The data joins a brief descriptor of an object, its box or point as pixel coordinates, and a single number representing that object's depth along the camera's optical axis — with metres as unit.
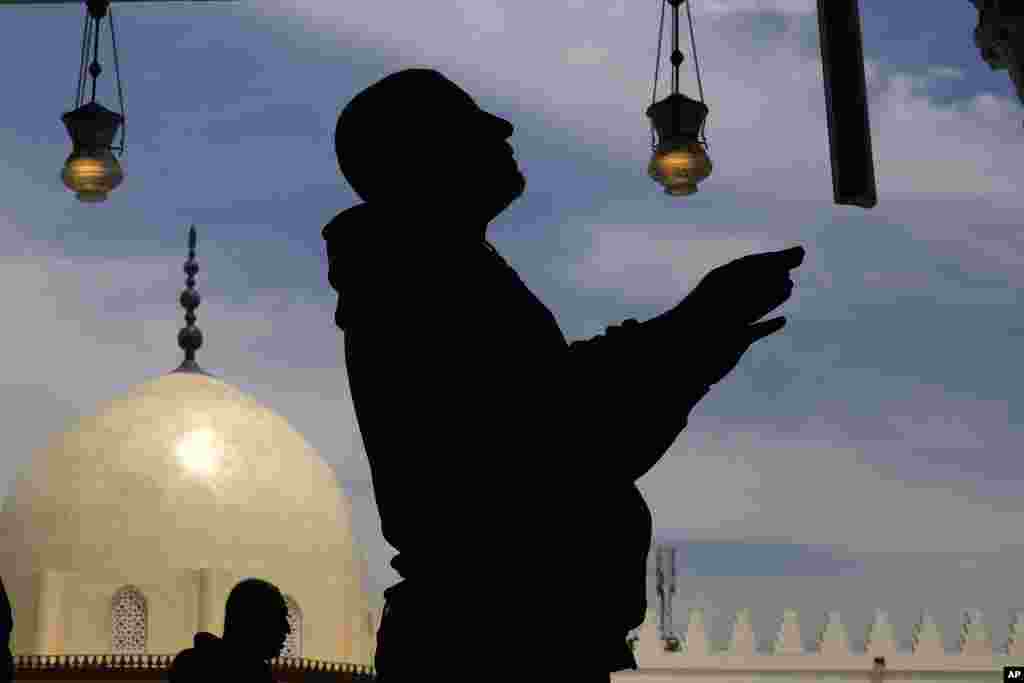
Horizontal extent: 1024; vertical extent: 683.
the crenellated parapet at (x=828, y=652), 37.06
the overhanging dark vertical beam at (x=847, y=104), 4.51
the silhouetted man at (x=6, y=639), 5.35
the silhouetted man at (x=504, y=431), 4.00
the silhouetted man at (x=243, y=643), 5.73
